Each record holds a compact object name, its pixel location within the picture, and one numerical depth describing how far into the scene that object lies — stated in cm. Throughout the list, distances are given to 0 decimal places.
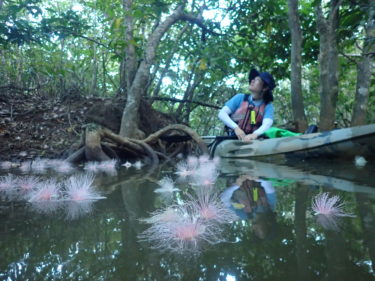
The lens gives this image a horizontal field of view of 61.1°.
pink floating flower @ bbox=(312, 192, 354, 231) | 129
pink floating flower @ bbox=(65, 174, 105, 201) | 178
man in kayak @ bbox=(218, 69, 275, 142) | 499
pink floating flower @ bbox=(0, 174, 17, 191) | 218
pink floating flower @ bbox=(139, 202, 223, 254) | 102
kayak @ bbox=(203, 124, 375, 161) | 376
